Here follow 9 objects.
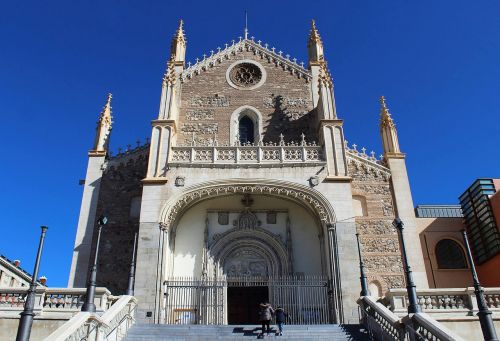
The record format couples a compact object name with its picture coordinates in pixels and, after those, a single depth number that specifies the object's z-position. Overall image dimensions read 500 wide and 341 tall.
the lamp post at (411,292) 11.35
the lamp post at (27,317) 9.88
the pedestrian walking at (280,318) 14.12
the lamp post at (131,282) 16.38
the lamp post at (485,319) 9.37
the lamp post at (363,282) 15.72
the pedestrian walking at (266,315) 14.02
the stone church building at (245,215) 18.31
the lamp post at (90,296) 11.74
